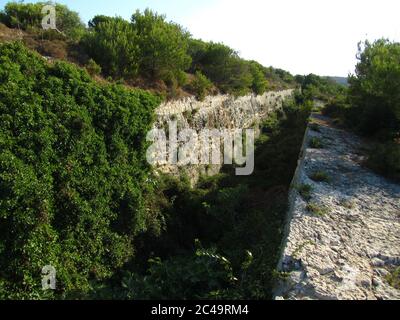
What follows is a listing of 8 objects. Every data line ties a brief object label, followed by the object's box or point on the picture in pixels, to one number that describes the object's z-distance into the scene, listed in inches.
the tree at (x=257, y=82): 1130.7
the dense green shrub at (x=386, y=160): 499.5
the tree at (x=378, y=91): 625.0
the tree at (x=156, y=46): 639.1
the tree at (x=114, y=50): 594.5
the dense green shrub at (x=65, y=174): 319.0
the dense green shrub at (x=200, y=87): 709.0
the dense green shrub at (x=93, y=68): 542.6
